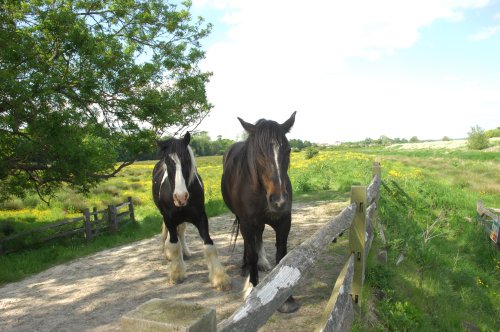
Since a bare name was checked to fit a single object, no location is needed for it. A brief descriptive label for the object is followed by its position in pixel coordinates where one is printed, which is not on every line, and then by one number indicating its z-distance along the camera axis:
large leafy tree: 7.42
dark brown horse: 3.34
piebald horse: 4.88
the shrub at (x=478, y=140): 60.03
